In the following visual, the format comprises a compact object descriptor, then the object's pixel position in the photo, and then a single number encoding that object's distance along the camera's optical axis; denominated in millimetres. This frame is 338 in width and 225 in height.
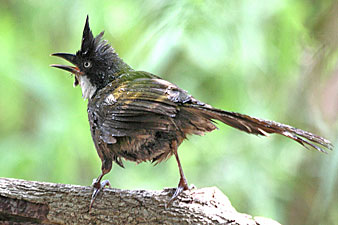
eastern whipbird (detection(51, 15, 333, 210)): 5363
